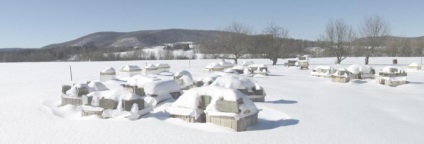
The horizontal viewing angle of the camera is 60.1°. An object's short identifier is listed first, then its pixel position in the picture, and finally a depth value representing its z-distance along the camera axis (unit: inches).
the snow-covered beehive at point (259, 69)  1531.0
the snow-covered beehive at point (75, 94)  712.4
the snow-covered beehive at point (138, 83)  770.2
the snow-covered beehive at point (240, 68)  1538.9
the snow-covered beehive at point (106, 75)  1305.4
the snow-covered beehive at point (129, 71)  1446.1
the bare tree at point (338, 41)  2544.3
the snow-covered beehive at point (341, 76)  1214.9
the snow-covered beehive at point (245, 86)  749.9
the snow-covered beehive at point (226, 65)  1710.5
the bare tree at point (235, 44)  2541.8
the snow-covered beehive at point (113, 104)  572.4
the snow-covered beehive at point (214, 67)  1646.5
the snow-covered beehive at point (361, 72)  1300.4
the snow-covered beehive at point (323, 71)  1432.5
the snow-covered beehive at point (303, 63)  1920.5
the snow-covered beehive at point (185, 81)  963.8
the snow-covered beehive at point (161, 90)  740.6
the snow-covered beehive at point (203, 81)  914.1
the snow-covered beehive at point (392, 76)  1110.4
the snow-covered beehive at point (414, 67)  1653.9
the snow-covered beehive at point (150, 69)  1592.9
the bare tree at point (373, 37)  2526.8
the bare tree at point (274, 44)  2488.4
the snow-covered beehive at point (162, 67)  1692.7
